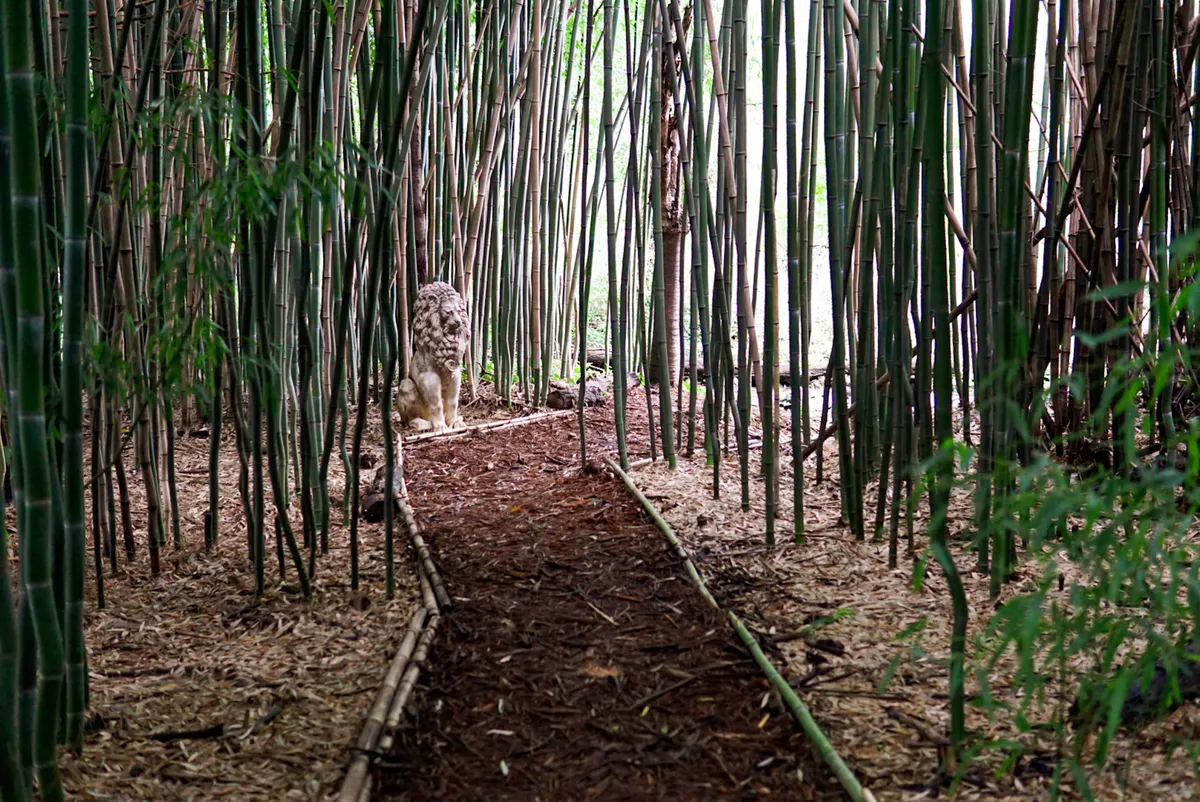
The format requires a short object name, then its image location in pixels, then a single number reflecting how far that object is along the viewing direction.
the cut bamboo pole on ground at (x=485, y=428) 3.93
